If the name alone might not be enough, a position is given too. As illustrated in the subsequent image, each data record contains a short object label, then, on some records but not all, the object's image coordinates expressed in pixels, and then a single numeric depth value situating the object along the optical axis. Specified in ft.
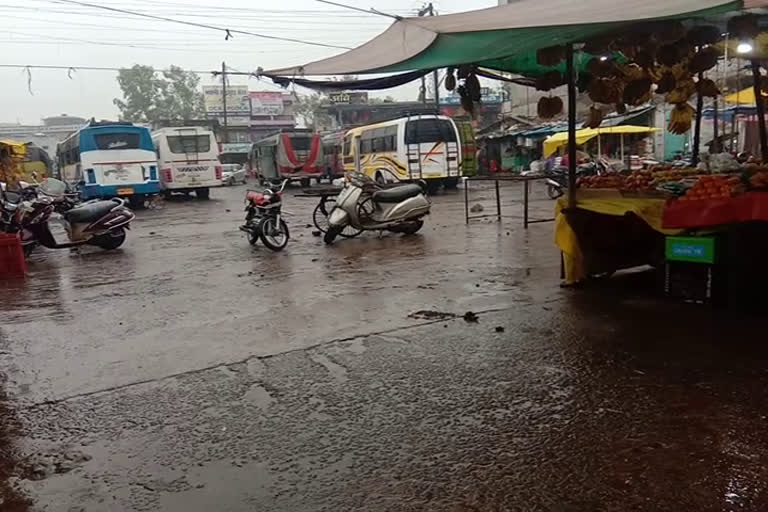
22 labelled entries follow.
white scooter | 33.68
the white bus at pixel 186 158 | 71.36
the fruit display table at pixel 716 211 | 15.21
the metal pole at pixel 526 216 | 36.24
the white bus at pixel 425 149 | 69.72
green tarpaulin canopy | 12.81
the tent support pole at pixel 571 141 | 19.20
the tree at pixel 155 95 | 175.94
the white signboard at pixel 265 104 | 181.88
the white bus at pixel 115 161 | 62.69
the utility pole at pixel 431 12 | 92.45
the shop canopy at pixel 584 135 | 67.56
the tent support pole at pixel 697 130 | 23.49
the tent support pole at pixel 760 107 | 22.36
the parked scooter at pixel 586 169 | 57.47
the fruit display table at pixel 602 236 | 18.89
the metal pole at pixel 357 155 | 82.23
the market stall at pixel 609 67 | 14.05
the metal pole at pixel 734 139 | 51.96
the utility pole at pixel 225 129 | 137.10
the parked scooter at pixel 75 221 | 31.81
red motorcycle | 32.32
